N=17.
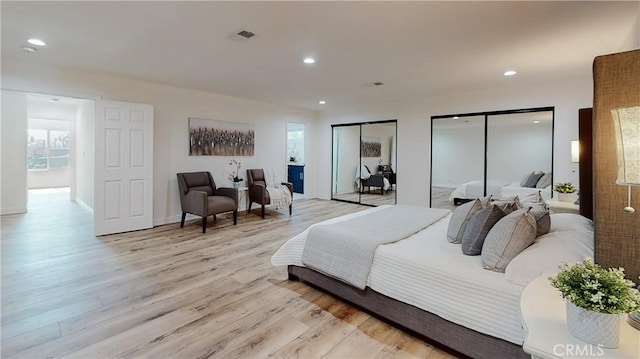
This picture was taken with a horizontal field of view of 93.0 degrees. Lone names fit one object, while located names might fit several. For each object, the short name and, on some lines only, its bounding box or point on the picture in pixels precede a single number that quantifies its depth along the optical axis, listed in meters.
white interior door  4.46
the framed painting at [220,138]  5.69
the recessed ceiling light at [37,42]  3.21
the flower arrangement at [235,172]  6.26
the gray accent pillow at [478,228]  2.07
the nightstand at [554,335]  0.96
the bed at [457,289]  1.67
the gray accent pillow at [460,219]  2.35
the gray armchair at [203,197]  4.74
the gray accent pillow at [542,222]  2.14
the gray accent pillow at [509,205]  2.28
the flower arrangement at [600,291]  0.96
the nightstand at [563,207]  3.39
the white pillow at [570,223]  2.20
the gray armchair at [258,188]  5.82
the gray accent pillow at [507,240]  1.82
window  9.38
